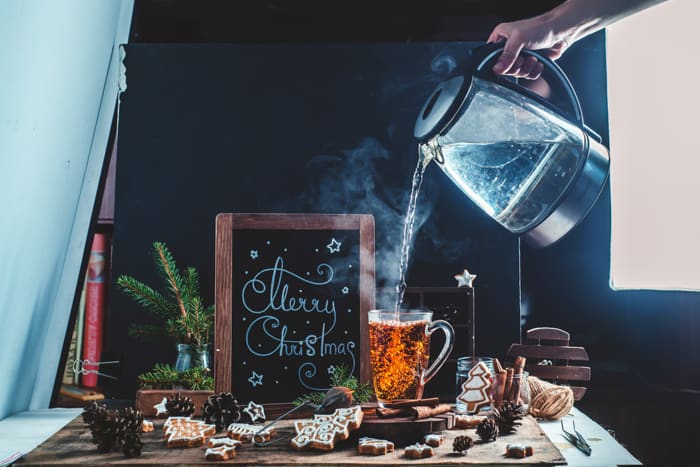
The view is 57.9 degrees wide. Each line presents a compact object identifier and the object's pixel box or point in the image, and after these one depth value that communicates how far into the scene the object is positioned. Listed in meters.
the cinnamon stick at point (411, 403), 1.08
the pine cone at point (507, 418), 1.06
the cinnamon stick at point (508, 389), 1.22
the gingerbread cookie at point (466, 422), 1.10
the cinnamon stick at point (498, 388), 1.21
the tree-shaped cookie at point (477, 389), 1.18
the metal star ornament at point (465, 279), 1.52
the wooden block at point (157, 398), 1.18
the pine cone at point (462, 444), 0.95
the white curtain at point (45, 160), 1.20
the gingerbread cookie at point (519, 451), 0.93
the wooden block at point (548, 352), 1.34
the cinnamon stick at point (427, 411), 1.04
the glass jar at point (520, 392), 1.21
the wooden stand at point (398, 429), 1.00
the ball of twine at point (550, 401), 1.23
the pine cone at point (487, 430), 1.02
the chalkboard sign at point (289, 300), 1.22
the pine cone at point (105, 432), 0.96
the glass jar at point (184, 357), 1.28
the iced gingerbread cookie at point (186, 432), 0.98
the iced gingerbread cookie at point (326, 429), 0.96
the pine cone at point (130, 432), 0.93
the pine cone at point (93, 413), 0.98
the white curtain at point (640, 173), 1.85
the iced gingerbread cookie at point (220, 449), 0.91
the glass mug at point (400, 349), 1.14
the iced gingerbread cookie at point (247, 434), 1.00
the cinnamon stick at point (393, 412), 1.04
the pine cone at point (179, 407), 1.13
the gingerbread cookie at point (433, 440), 0.97
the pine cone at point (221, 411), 1.09
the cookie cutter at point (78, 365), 1.87
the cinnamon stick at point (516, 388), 1.21
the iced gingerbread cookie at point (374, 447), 0.94
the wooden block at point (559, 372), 1.32
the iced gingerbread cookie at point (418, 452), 0.93
